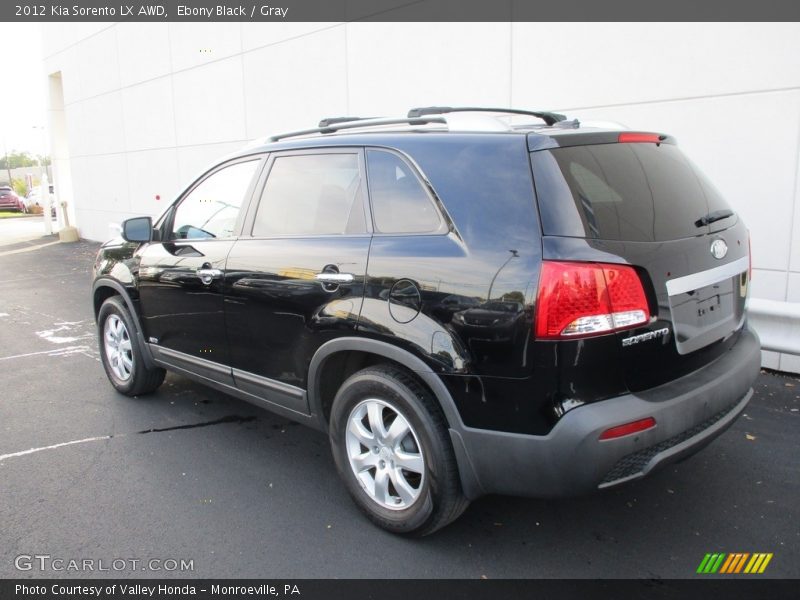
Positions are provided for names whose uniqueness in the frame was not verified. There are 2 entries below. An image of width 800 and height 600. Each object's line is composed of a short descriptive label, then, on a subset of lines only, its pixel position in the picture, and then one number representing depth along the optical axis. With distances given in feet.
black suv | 7.97
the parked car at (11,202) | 127.54
